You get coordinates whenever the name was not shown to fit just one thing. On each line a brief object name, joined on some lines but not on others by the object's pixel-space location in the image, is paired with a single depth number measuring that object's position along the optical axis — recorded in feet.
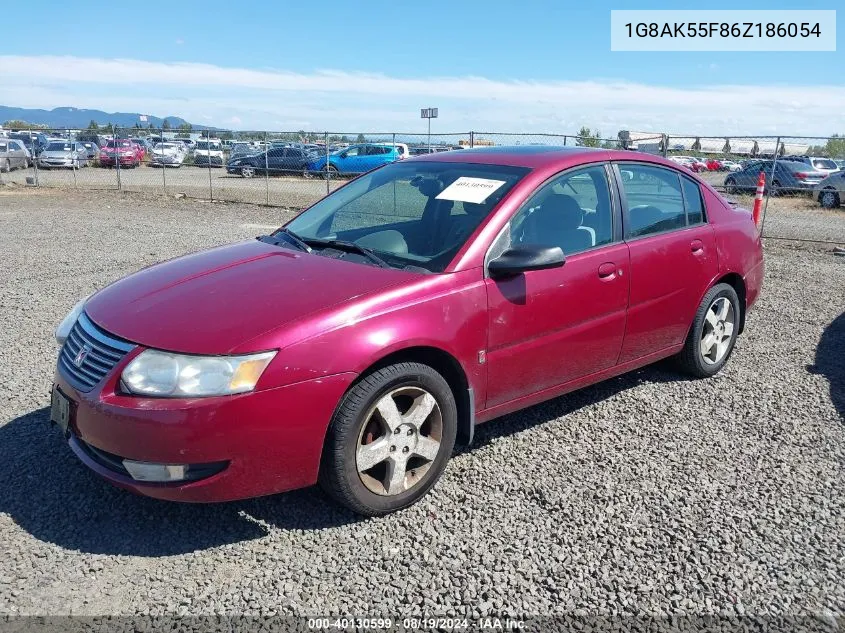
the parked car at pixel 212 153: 91.47
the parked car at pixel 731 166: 77.65
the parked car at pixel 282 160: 69.36
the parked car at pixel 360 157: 85.30
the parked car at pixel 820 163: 68.98
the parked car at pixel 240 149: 80.02
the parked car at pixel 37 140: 107.76
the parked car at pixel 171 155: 95.91
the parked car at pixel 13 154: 91.40
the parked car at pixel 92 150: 108.17
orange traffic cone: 36.85
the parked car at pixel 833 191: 60.39
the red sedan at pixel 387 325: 9.13
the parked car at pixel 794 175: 64.64
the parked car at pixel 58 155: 98.77
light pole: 73.62
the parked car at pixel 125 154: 98.02
